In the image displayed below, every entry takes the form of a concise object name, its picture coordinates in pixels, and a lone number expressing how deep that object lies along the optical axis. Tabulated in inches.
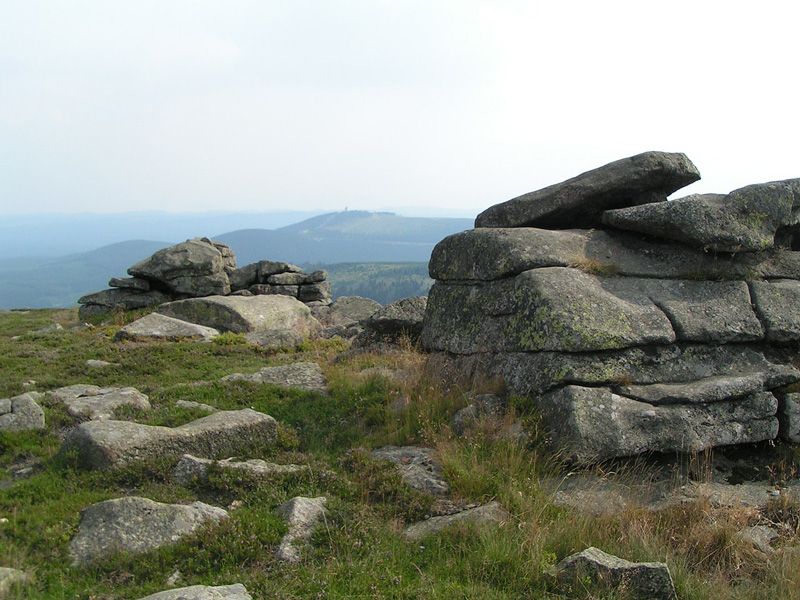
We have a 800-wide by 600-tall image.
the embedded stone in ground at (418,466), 403.9
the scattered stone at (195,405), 570.9
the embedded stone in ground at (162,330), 1023.0
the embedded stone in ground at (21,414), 525.0
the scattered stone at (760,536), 333.1
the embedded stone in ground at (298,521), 322.7
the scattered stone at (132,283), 1430.9
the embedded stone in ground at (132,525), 327.6
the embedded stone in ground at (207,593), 267.4
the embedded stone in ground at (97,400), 561.3
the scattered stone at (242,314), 1192.8
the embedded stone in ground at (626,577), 287.4
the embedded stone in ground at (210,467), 407.8
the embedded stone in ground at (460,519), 351.3
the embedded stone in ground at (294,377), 675.1
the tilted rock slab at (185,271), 1440.7
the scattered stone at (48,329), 1104.1
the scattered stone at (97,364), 784.9
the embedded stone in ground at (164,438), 421.4
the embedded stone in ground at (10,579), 285.3
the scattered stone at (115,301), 1402.6
